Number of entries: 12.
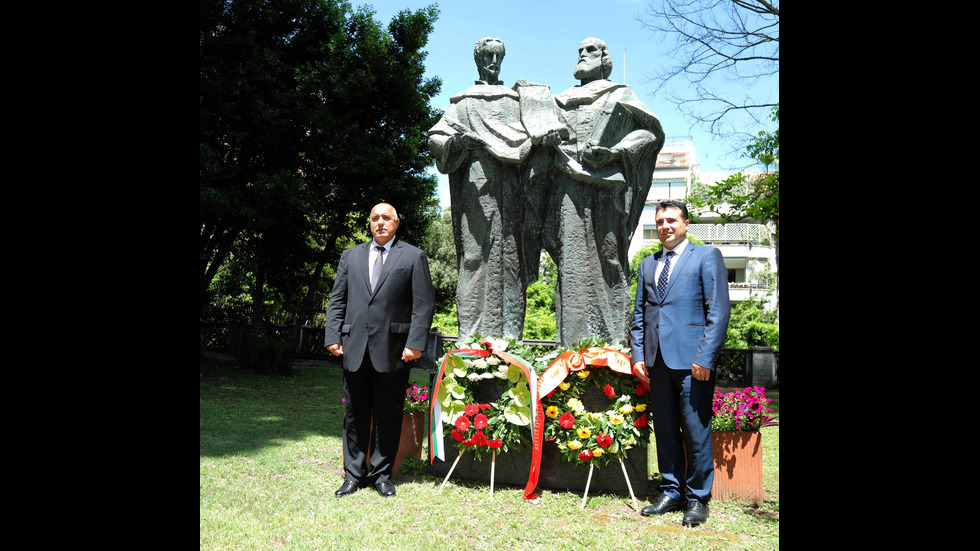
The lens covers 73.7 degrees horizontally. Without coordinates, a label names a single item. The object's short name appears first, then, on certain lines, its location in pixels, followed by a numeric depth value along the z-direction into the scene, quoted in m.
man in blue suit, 3.93
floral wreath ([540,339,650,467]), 4.37
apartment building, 35.03
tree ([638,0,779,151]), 10.23
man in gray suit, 4.46
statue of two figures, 5.05
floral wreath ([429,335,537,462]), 4.58
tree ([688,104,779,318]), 10.93
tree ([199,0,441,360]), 11.40
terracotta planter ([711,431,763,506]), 4.34
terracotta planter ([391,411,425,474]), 5.07
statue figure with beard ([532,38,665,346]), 5.03
